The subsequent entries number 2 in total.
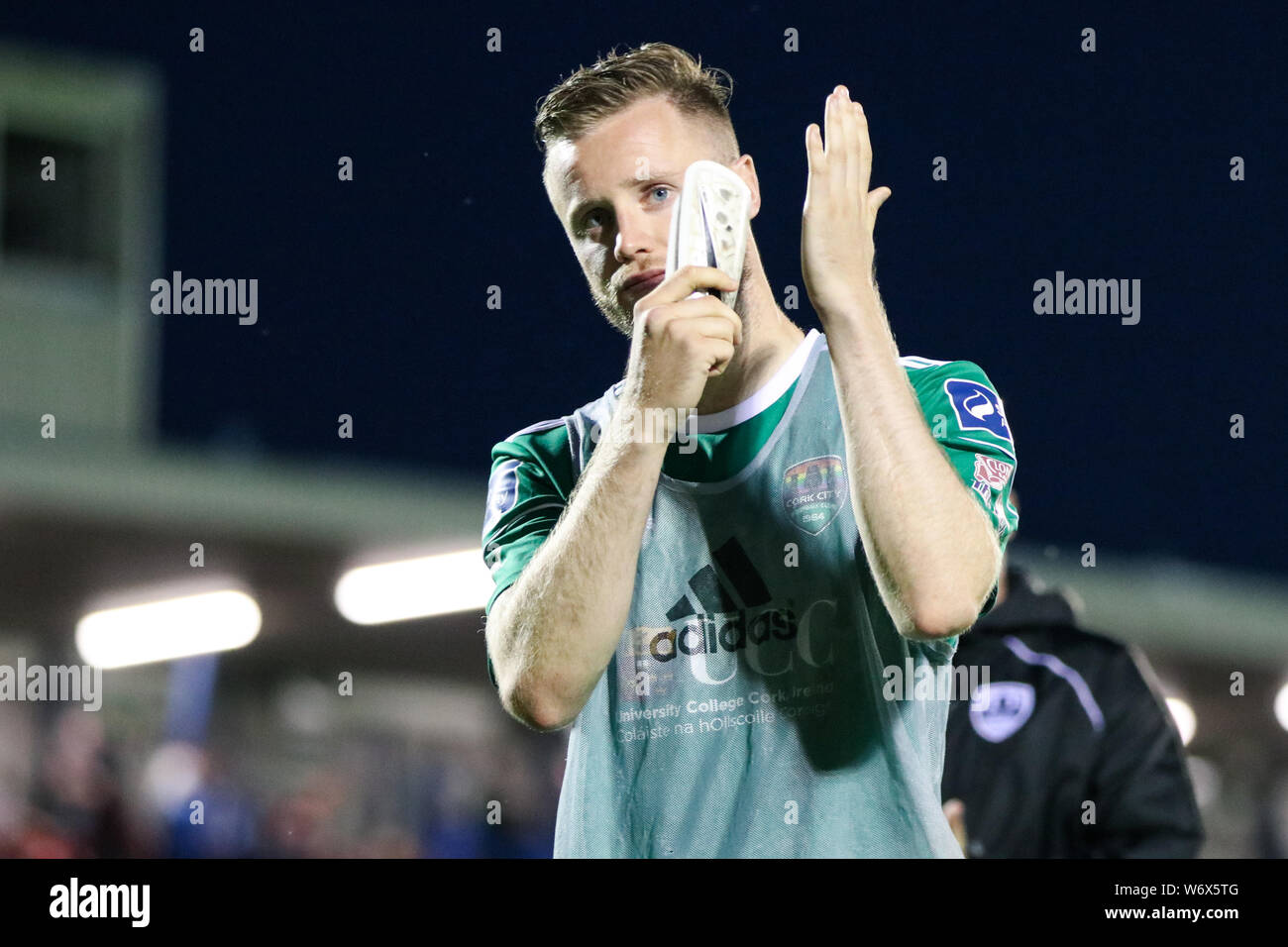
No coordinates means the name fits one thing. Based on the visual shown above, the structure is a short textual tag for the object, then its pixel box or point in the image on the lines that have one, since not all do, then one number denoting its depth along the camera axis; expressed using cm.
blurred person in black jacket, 474
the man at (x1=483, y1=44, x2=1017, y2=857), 278
